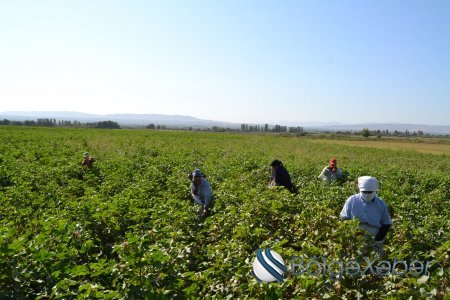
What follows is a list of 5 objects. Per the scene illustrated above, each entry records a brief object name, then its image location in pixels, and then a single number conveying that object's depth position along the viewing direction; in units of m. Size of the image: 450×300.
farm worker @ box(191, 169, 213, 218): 6.71
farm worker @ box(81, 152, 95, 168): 11.47
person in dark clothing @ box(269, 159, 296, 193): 7.73
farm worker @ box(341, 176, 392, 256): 4.45
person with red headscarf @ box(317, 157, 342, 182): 9.70
